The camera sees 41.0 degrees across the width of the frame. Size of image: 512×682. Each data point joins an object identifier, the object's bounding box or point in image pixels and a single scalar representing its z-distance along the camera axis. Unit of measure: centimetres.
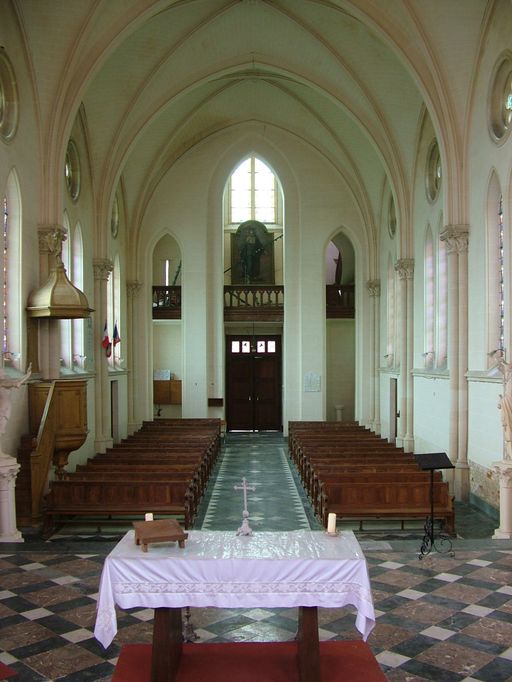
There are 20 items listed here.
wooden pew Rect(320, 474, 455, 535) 1170
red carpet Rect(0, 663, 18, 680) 510
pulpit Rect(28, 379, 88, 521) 1243
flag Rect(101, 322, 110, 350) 1961
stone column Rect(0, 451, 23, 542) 1071
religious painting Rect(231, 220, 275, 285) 2866
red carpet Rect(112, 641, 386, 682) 532
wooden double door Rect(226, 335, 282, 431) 2922
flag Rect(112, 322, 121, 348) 2127
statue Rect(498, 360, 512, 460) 1087
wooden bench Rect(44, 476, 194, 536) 1198
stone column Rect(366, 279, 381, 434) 2444
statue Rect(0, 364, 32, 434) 1084
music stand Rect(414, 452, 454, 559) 920
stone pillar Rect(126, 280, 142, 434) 2480
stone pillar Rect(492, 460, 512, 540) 1085
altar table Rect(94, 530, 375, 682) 501
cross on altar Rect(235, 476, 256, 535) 574
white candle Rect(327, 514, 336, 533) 575
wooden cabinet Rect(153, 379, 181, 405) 2753
